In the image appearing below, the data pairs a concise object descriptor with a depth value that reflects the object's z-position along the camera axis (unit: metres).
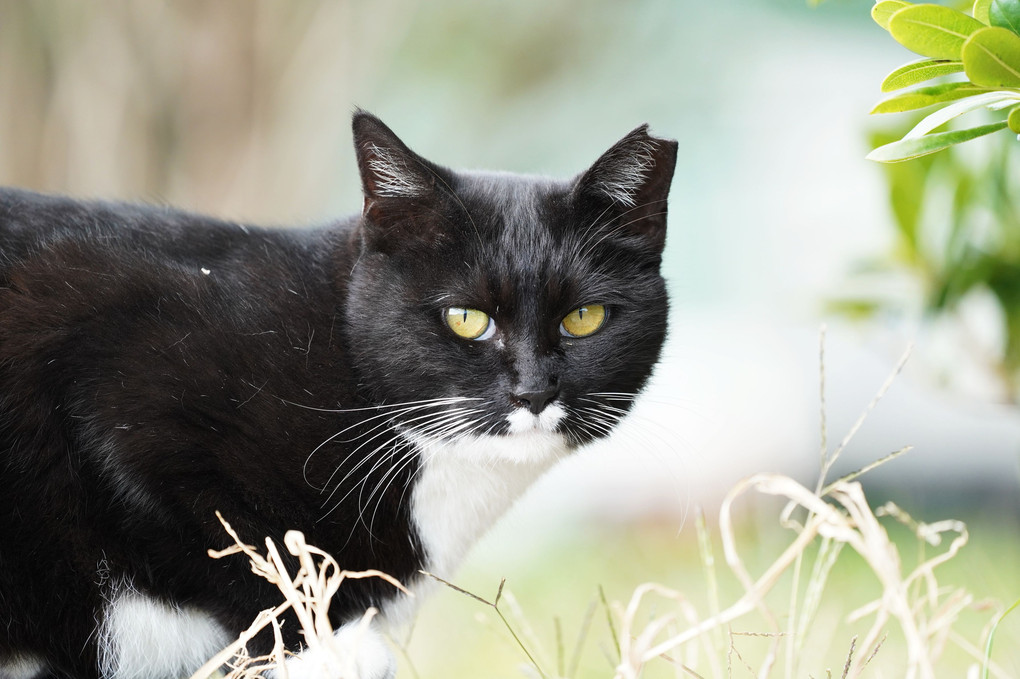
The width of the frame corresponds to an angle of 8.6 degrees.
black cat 2.10
